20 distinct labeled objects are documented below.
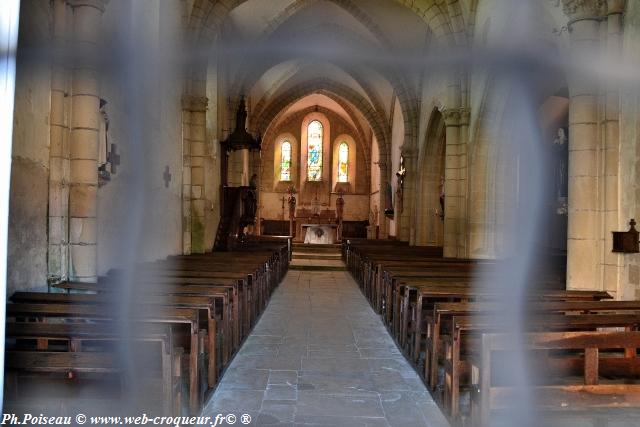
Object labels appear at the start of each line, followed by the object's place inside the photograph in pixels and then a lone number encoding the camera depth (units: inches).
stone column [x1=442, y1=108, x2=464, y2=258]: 445.7
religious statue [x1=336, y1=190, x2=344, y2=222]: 1072.2
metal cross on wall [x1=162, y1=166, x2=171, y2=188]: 361.4
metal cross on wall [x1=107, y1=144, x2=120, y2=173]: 262.3
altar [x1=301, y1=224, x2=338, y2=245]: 932.0
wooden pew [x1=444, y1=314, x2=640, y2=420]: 135.0
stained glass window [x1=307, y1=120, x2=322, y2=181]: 1170.0
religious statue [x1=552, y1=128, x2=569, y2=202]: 507.2
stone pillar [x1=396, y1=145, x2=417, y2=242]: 655.8
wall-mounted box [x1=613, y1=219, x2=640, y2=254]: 211.0
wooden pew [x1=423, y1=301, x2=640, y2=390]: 161.5
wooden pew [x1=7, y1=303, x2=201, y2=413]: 136.4
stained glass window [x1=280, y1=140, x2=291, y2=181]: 1170.6
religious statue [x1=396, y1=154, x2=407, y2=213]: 680.4
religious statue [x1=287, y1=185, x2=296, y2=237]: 1011.5
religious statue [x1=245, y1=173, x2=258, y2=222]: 516.7
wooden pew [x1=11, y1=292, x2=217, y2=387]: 163.6
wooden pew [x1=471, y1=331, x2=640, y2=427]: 113.3
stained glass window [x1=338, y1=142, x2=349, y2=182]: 1173.7
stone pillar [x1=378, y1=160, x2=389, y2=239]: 898.9
